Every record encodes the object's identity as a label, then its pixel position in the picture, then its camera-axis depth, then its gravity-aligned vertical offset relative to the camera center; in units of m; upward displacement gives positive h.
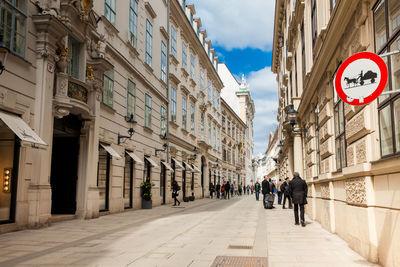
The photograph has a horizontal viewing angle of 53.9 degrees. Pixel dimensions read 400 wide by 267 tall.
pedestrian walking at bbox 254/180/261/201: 33.78 -0.38
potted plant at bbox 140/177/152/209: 20.55 -0.51
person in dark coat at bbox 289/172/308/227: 12.38 -0.20
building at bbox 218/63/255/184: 70.69 +15.90
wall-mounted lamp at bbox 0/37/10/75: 7.52 +2.59
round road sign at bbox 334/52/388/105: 4.28 +1.22
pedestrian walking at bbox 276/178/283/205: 25.76 -0.80
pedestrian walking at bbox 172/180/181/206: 23.92 -0.29
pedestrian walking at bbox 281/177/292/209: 21.48 -0.19
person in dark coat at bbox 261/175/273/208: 20.97 -0.13
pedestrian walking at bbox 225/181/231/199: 36.56 -0.14
